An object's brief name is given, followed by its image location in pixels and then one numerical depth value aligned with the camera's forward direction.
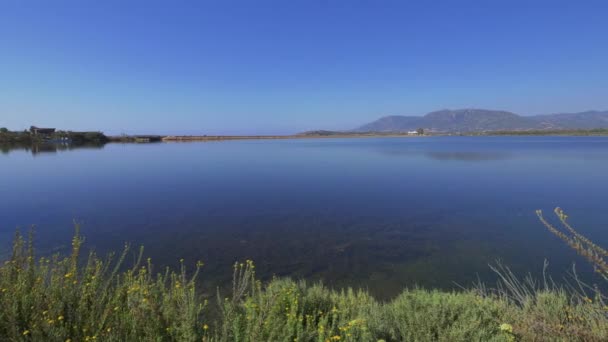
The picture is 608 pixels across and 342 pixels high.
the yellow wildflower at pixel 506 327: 3.09
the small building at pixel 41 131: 69.22
